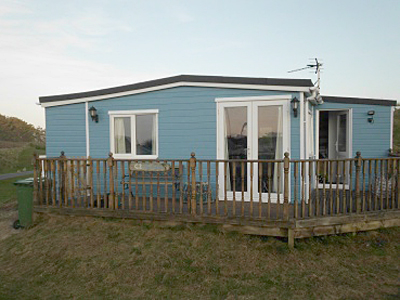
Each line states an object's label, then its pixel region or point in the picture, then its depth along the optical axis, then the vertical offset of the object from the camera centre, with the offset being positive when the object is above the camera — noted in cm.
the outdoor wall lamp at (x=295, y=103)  518 +75
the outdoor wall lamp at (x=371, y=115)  731 +72
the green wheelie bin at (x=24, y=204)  534 -123
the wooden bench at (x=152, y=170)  513 -58
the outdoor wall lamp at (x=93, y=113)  659 +72
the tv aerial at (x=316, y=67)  990 +284
